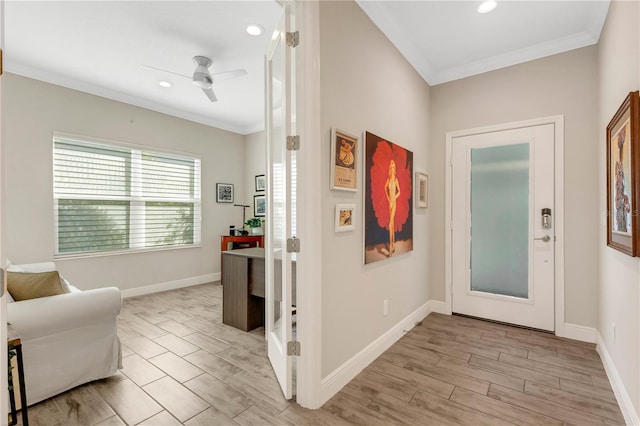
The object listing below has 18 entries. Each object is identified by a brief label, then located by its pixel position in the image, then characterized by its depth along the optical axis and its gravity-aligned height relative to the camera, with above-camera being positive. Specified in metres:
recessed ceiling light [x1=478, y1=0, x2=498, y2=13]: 2.51 +1.71
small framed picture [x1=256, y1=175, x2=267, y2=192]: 5.95 +0.57
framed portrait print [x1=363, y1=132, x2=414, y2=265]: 2.50 +0.12
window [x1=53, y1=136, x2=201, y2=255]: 3.93 +0.22
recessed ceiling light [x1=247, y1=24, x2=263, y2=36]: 2.88 +1.75
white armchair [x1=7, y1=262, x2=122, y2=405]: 1.93 -0.86
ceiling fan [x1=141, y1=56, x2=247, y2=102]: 3.38 +1.54
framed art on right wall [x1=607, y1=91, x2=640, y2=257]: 1.68 +0.21
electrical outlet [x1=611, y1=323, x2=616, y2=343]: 2.25 -0.88
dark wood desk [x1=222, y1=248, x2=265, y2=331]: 3.20 -0.82
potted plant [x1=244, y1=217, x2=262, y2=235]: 5.57 -0.23
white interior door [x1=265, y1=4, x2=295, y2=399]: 2.03 +0.09
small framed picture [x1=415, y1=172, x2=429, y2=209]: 3.43 +0.25
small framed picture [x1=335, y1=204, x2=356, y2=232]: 2.18 -0.04
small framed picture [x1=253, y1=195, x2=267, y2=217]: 5.93 +0.12
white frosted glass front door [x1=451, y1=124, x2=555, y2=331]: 3.19 -0.16
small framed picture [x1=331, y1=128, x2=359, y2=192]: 2.12 +0.38
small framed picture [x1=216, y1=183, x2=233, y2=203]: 5.70 +0.38
